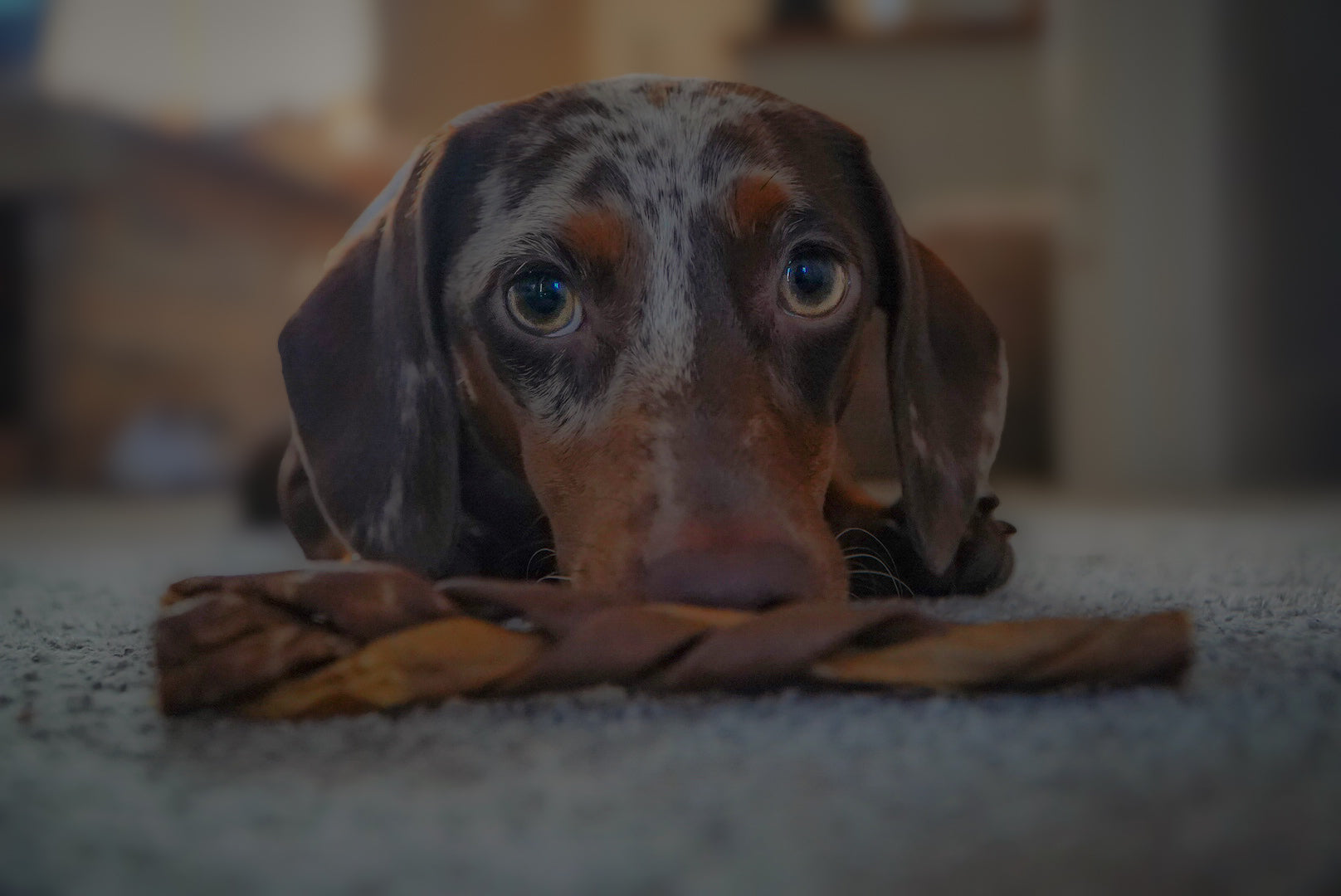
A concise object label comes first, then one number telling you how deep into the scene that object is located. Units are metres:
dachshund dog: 0.23
